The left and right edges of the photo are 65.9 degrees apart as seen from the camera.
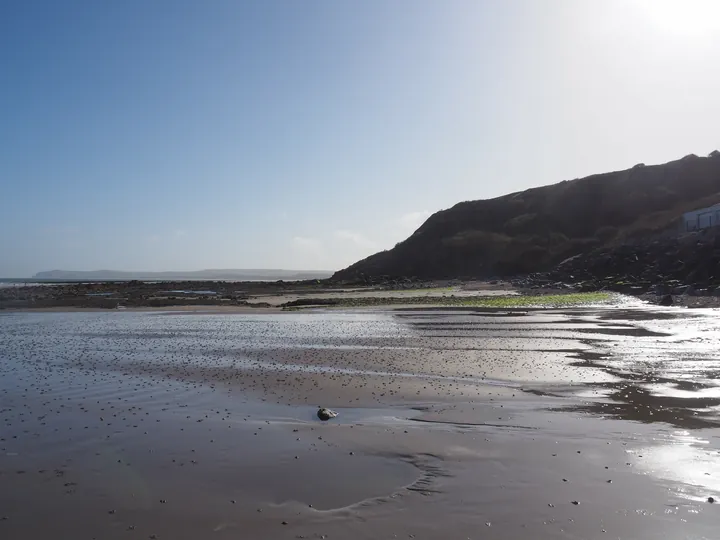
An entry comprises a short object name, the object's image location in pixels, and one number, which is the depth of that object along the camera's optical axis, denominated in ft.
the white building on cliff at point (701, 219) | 230.89
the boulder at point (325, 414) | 38.91
